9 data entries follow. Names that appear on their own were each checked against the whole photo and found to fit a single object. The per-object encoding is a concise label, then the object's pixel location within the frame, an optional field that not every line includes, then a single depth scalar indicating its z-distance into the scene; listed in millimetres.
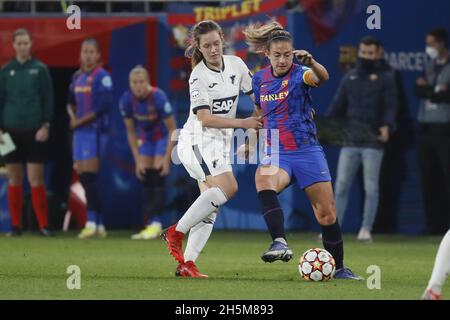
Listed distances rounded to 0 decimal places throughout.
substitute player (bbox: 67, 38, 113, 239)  16344
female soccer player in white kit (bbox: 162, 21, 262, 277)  10594
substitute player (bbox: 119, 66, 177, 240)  16297
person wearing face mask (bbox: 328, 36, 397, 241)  15594
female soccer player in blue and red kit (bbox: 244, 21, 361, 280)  10281
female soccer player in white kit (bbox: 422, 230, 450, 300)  7844
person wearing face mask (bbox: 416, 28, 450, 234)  15906
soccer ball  10016
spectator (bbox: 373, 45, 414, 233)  17000
